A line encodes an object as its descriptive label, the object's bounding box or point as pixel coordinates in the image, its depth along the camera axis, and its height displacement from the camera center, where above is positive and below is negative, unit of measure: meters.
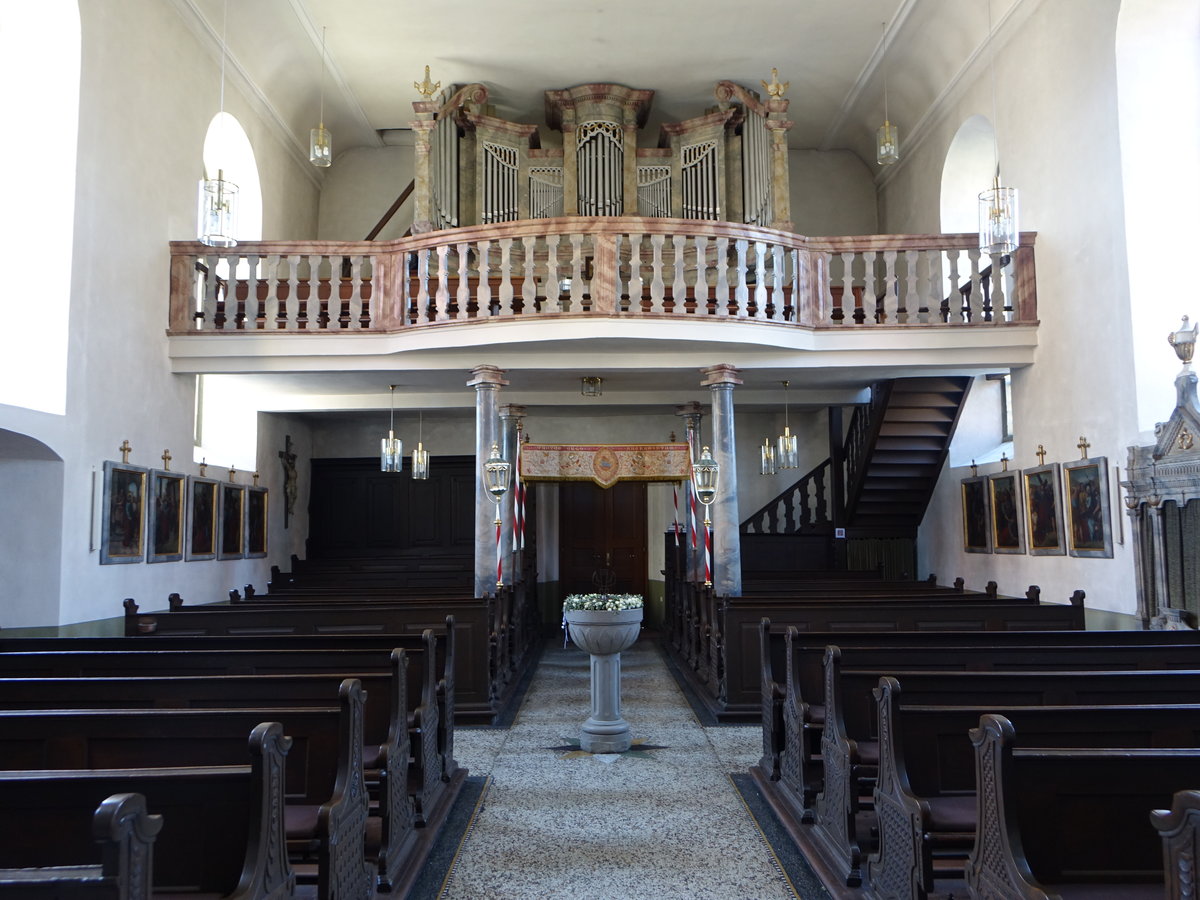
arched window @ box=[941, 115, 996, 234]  12.91 +4.82
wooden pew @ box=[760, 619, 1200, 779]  5.74 -0.78
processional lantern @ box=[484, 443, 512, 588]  10.42 +0.63
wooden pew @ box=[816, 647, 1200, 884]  4.79 -0.84
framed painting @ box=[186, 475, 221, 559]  11.13 +0.22
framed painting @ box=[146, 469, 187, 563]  10.12 +0.22
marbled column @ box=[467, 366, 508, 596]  10.68 +0.67
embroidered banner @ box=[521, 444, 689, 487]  11.14 +0.81
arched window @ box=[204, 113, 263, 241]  12.32 +4.99
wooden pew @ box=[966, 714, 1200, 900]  3.19 -0.96
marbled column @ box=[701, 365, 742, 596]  10.73 +0.45
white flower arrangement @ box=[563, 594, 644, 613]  7.89 -0.59
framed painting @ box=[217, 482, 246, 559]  12.12 +0.17
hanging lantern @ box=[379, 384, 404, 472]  13.02 +1.11
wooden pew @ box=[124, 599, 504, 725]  8.29 -0.82
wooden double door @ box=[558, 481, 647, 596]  17.84 -0.07
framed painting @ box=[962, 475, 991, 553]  11.80 +0.14
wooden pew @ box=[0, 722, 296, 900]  2.85 -0.89
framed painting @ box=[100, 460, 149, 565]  9.19 +0.21
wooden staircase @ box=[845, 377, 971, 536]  12.59 +1.13
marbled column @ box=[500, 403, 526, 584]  11.56 +0.53
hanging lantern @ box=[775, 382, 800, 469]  12.97 +1.09
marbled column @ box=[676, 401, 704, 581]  12.08 +0.51
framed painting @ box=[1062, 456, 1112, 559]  8.95 +0.18
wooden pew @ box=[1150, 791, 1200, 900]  2.12 -0.72
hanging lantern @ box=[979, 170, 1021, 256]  8.61 +2.77
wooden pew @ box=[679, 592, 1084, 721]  8.62 -0.86
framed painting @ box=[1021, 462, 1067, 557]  9.93 +0.18
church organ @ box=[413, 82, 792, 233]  14.34 +5.69
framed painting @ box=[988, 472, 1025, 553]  10.91 +0.18
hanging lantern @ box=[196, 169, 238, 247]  8.34 +2.84
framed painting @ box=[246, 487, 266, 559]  13.09 +0.18
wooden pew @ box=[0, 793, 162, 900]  2.04 -0.74
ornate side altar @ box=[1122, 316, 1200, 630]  7.59 +0.13
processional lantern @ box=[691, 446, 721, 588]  10.35 +0.59
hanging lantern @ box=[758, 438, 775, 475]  14.43 +1.07
